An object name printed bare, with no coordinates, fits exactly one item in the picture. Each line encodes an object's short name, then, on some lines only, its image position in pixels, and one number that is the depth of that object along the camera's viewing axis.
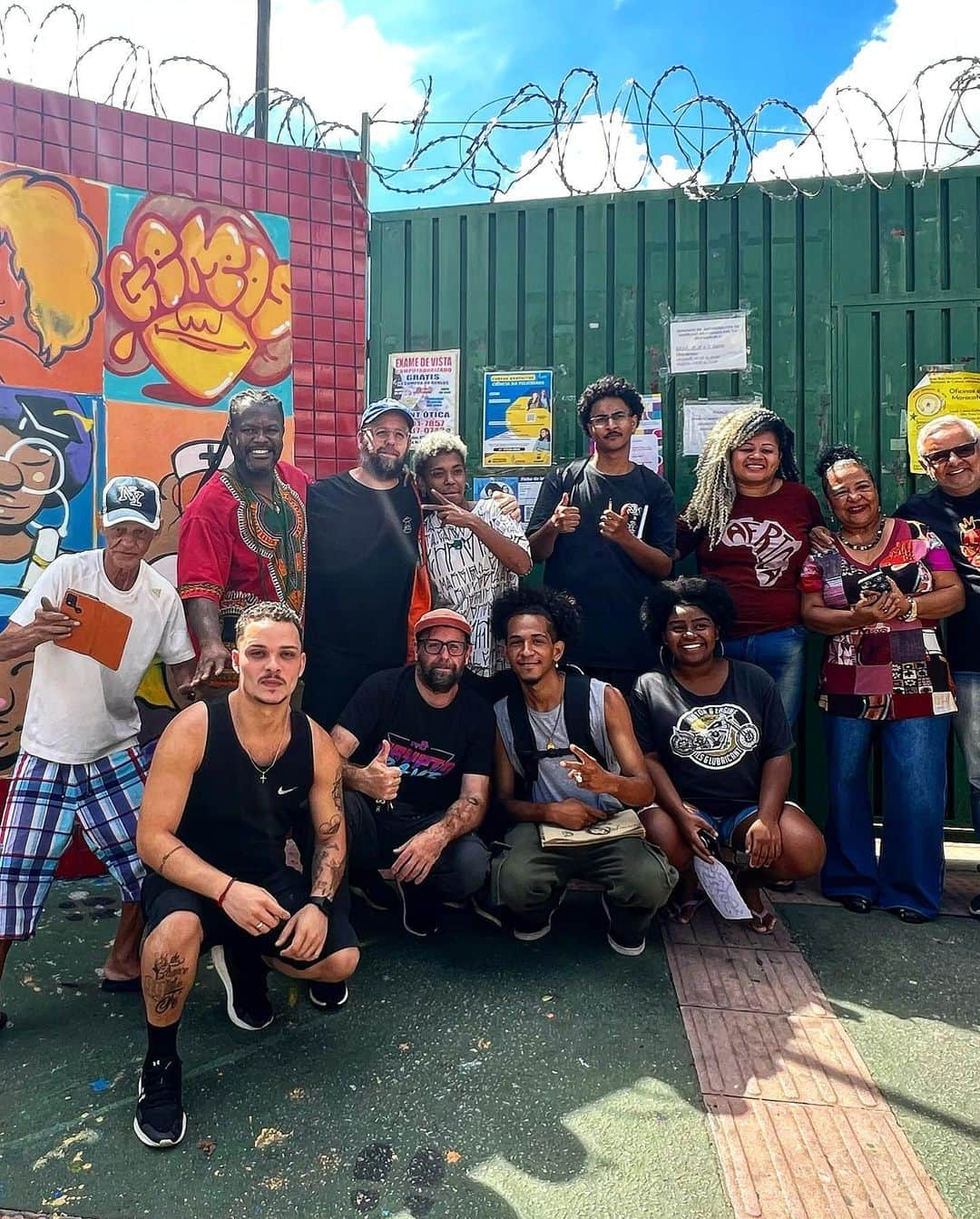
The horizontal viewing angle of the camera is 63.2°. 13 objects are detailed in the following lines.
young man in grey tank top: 3.22
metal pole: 5.62
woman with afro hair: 3.40
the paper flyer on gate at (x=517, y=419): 4.74
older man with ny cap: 2.88
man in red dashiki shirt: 3.26
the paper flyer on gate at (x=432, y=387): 4.84
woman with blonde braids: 3.84
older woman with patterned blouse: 3.62
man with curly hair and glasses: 3.84
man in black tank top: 2.45
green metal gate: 4.48
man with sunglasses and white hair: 3.63
